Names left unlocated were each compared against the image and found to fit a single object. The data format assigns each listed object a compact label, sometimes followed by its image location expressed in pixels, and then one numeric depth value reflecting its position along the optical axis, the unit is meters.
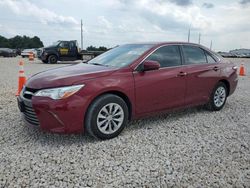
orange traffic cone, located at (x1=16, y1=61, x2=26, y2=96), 4.85
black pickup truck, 14.87
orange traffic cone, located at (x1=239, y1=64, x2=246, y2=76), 10.33
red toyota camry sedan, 2.63
